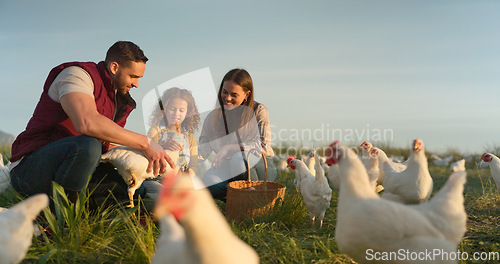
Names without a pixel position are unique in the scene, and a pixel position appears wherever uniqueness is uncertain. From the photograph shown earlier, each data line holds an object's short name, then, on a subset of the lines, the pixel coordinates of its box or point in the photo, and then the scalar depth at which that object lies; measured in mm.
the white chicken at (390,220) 1993
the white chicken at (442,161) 11953
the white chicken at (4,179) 4041
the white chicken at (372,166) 4145
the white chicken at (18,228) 1948
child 4387
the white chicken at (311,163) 5751
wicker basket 3439
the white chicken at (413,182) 3176
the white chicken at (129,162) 2881
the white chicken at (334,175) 4083
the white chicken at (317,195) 3658
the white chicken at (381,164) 4305
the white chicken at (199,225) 1280
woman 4164
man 2680
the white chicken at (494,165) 5160
